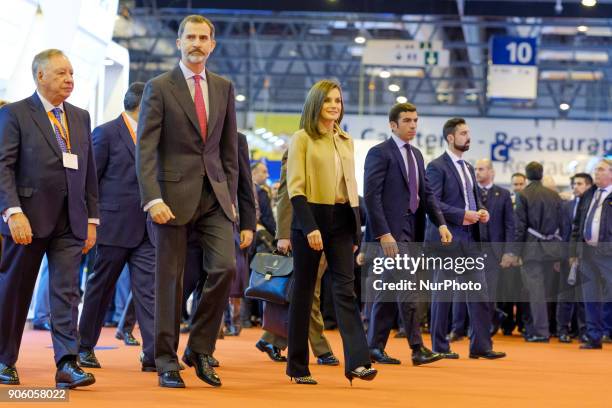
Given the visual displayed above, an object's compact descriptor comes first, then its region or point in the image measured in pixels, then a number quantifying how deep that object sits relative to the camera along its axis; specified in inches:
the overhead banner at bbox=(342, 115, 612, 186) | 1096.8
